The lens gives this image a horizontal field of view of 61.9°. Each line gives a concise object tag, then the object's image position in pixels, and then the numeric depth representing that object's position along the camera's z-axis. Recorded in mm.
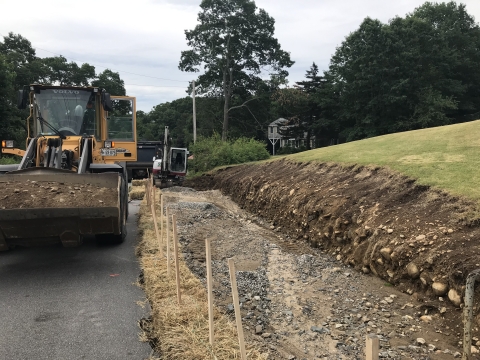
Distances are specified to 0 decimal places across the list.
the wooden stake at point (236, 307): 3495
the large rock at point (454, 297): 5172
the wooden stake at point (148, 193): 13622
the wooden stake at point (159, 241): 7528
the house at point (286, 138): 49238
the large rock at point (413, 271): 6032
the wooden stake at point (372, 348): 2098
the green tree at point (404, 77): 38844
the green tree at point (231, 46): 38812
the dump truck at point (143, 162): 27781
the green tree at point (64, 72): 43944
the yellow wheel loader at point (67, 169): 6188
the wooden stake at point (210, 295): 4074
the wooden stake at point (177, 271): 5133
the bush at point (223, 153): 27562
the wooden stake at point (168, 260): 6281
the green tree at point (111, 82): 50319
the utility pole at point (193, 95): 36253
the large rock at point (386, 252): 6719
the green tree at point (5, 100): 26641
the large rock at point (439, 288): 5461
